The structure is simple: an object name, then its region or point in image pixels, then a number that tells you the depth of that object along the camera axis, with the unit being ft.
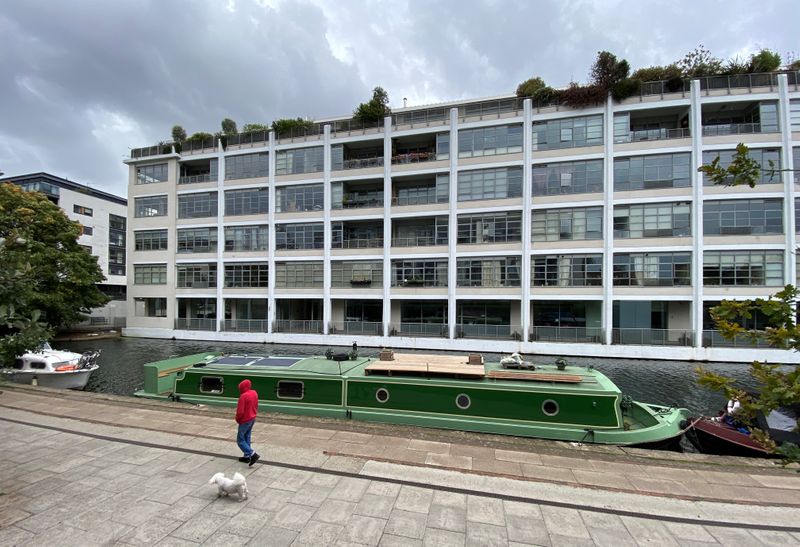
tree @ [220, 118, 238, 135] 120.16
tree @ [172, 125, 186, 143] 123.24
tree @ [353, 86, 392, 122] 105.70
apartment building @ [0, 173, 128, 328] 163.53
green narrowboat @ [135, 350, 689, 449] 31.07
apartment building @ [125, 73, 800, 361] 82.69
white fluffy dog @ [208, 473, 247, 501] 17.30
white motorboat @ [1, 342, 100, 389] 54.54
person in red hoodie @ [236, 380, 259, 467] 20.76
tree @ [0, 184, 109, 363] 94.15
